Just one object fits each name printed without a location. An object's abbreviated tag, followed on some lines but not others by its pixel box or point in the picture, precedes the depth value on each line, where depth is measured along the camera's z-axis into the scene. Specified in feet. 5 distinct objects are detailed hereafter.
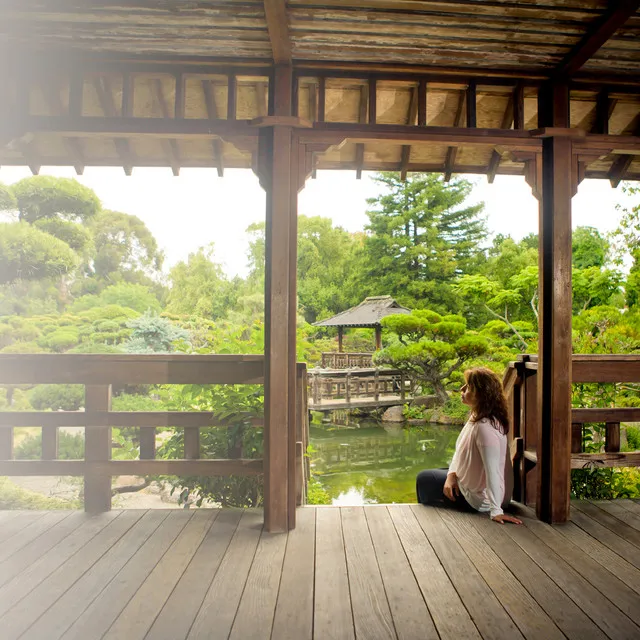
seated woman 9.39
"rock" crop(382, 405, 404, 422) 45.65
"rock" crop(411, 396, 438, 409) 45.88
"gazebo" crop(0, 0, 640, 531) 8.51
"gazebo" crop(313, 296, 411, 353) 50.69
